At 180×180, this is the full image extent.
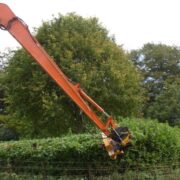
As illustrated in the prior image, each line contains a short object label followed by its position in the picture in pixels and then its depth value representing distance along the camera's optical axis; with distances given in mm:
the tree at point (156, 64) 38616
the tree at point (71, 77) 20385
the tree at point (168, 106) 30958
